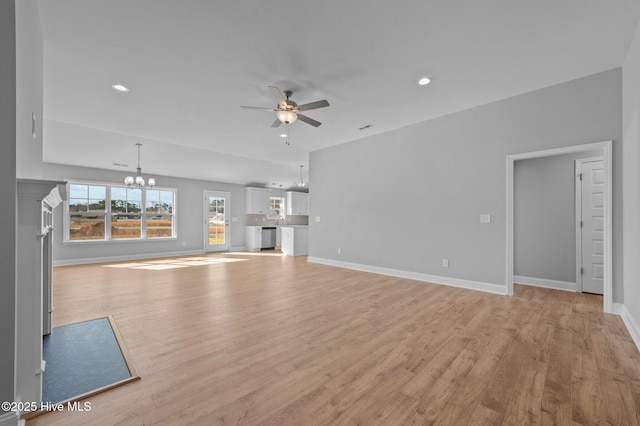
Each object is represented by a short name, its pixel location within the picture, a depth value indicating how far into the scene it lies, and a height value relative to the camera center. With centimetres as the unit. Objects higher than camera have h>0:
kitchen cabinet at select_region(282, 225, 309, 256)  808 -86
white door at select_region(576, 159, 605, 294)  388 -20
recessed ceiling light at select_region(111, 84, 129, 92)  334 +161
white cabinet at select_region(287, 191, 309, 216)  1092 +41
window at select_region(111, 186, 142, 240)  728 -1
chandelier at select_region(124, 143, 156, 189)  595 +72
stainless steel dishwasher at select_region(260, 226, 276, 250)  979 -93
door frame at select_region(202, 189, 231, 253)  885 -8
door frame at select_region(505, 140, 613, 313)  307 +2
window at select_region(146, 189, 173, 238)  788 -1
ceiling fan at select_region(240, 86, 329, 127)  304 +127
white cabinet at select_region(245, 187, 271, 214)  982 +47
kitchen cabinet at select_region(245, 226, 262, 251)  955 -92
